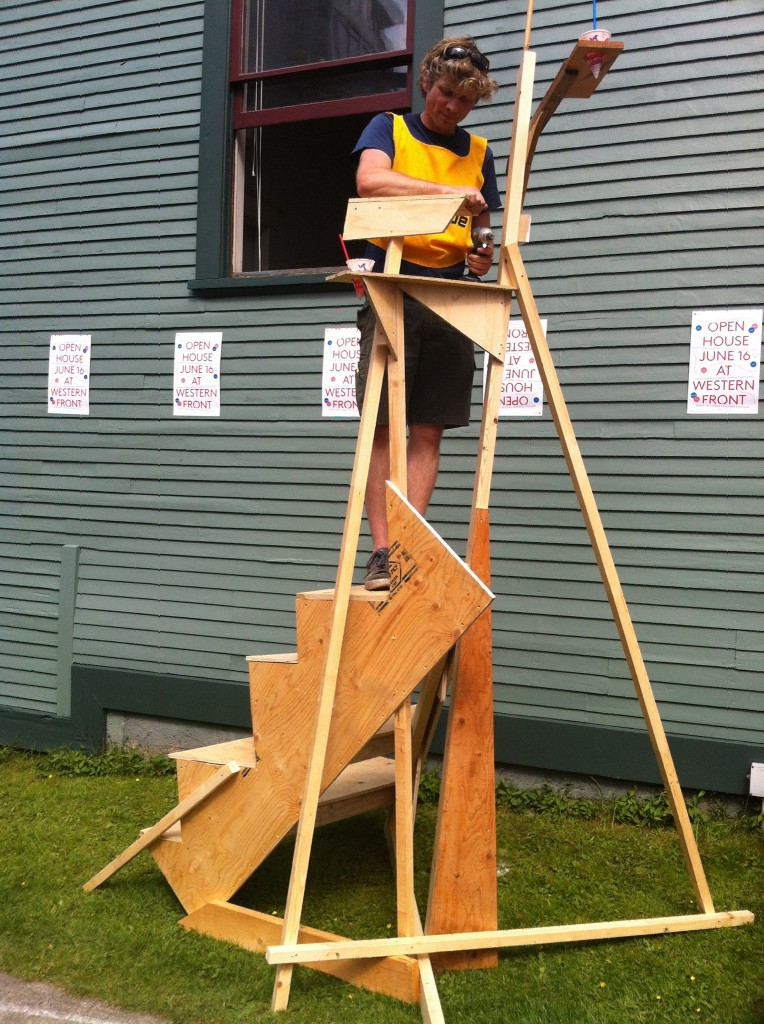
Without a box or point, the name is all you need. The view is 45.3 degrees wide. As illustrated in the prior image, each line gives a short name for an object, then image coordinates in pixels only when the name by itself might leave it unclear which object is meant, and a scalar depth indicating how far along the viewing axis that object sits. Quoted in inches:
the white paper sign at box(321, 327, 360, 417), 173.6
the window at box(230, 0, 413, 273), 176.4
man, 107.2
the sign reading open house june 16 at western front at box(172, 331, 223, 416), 187.2
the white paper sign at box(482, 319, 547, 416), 159.0
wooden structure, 96.7
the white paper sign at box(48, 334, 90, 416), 200.5
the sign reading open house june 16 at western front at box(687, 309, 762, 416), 145.2
